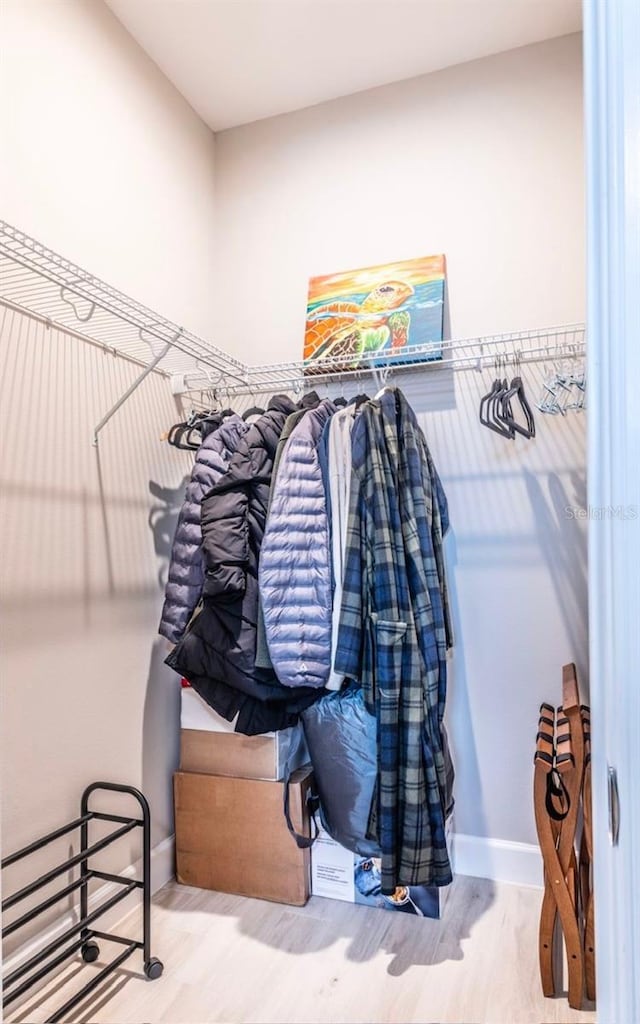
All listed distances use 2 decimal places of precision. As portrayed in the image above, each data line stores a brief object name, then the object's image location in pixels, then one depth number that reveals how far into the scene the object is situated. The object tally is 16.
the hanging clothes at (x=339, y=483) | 1.65
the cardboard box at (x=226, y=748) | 1.84
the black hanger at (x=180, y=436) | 1.95
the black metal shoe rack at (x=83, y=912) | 1.34
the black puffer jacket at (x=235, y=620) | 1.64
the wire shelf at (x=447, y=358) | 1.89
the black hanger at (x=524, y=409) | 1.83
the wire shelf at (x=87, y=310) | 1.45
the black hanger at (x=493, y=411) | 1.87
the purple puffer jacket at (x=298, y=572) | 1.58
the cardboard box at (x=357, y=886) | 1.77
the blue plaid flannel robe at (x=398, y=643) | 1.55
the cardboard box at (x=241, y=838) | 1.81
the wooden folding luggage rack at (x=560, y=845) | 1.43
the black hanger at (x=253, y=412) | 2.01
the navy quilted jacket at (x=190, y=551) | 1.78
